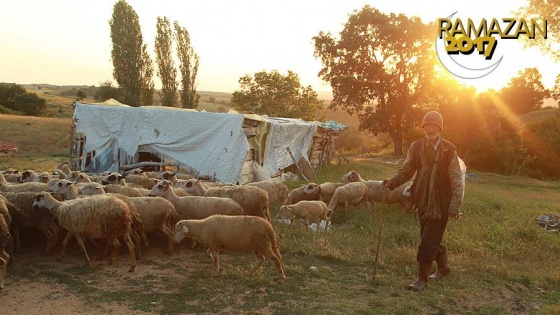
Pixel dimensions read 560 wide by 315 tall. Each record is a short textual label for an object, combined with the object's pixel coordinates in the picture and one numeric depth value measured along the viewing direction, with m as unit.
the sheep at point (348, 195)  12.92
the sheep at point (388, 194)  13.12
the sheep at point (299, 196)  13.64
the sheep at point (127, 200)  8.38
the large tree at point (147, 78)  39.84
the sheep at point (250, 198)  10.34
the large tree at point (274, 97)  40.25
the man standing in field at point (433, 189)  6.98
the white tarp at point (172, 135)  16.19
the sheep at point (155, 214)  8.70
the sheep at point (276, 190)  13.29
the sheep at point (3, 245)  6.74
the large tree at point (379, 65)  34.62
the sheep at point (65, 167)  15.39
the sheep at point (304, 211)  11.05
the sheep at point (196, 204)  9.30
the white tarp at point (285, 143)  18.33
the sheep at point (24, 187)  9.81
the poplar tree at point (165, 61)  40.62
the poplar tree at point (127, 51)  38.50
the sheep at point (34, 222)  8.41
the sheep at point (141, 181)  12.17
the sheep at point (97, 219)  7.79
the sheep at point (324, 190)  13.50
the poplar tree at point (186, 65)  41.28
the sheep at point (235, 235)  7.38
